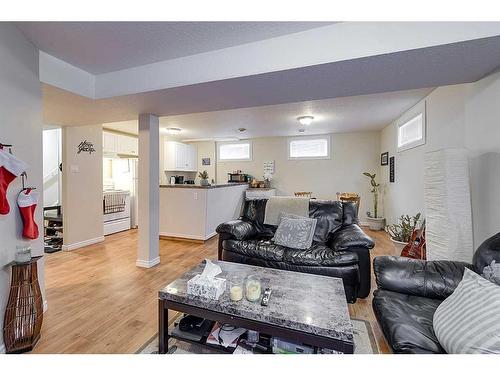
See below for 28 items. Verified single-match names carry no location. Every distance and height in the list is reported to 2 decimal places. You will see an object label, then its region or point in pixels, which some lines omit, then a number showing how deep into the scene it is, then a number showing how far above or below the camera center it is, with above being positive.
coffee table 1.18 -0.73
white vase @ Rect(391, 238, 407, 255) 3.07 -0.86
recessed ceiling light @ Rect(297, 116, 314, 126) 4.24 +1.19
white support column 3.08 -0.06
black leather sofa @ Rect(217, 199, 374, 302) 2.23 -0.70
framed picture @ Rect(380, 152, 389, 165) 4.98 +0.55
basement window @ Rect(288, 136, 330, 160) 5.99 +0.94
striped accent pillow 0.96 -0.63
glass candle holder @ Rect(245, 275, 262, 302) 1.41 -0.67
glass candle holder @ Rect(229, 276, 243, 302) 1.40 -0.68
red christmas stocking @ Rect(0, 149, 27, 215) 1.52 +0.08
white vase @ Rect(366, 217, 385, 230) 5.14 -0.91
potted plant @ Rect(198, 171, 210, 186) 4.57 +0.03
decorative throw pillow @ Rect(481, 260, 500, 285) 1.27 -0.51
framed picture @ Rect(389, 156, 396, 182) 4.58 +0.27
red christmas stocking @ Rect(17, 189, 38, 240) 1.69 -0.22
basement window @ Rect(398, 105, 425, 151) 3.35 +0.88
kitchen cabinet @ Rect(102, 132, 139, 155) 4.94 +0.90
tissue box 1.43 -0.66
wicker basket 1.54 -0.89
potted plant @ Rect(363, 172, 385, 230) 5.15 -0.76
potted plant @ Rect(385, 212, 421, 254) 3.10 -0.74
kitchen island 4.25 -0.54
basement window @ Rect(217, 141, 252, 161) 6.67 +0.95
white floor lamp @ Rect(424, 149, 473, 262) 2.05 -0.22
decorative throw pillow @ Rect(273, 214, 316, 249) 2.55 -0.58
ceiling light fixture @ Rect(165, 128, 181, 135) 5.29 +1.24
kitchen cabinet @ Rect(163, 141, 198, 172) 6.21 +0.74
